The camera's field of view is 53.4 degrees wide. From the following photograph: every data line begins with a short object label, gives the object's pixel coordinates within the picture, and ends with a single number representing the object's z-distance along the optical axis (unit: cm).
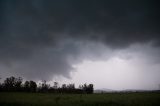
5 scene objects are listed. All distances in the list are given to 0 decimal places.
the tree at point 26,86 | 13721
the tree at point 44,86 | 16123
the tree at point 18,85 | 14045
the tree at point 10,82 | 15350
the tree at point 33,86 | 13790
